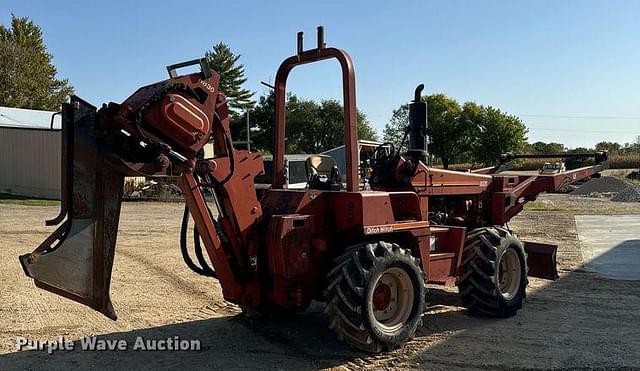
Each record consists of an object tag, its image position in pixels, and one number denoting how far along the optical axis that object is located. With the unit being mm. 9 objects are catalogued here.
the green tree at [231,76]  63406
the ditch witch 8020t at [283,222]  5137
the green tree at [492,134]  53156
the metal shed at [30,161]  30016
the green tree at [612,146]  70762
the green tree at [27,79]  52250
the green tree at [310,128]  45406
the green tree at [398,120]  64912
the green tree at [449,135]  53188
